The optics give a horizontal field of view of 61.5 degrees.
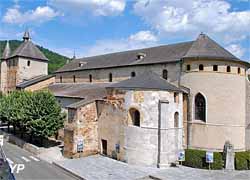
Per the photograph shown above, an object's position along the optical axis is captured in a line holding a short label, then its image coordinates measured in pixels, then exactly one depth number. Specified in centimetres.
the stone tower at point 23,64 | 3487
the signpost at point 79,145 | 1869
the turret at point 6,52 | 3842
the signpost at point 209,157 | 1633
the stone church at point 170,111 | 1677
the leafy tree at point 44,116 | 2022
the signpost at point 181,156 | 1693
